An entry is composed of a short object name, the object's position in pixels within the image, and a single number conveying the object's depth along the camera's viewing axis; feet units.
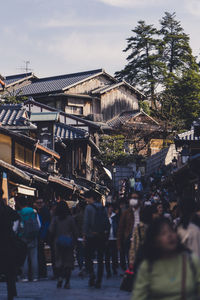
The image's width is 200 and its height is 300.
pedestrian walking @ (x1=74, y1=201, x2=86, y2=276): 50.19
